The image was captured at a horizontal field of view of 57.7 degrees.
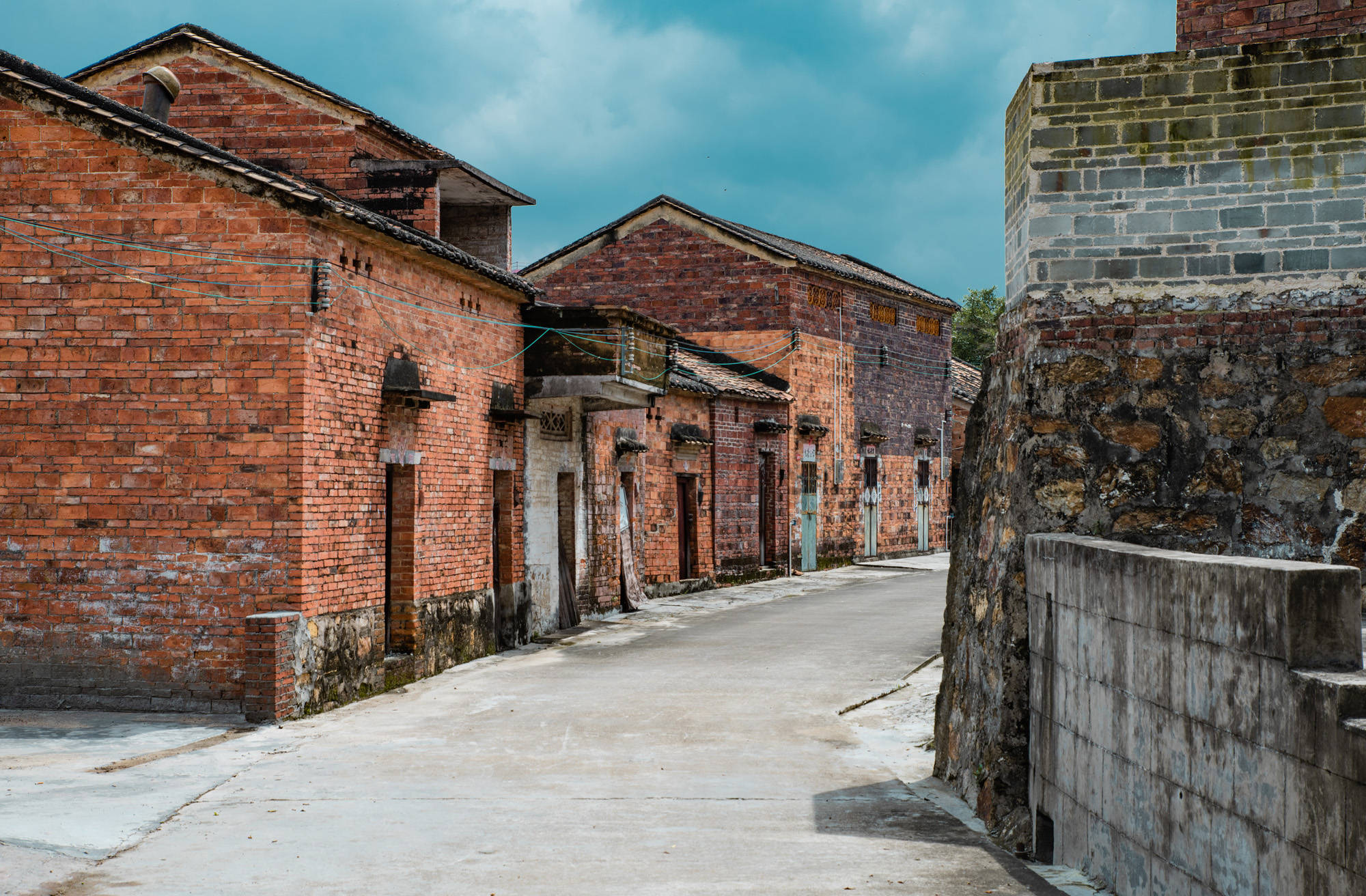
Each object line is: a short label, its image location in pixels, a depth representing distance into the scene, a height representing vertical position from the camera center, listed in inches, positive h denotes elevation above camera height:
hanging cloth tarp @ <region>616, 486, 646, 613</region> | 817.5 -46.8
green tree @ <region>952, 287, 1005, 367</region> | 2101.4 +282.9
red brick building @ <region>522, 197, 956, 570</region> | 1091.9 +157.4
